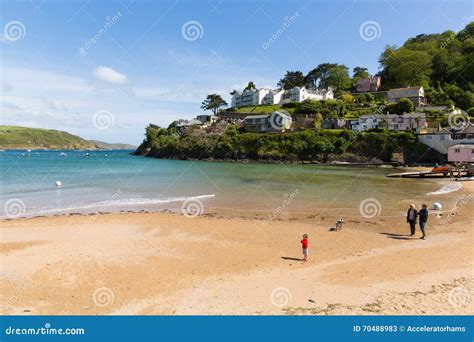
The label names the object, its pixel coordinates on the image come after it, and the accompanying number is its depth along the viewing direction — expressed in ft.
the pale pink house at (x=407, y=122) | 257.34
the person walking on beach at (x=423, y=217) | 52.26
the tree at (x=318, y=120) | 309.22
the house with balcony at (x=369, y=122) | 275.59
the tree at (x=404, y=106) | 281.33
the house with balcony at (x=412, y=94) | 316.56
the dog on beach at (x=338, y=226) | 57.57
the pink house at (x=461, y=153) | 183.32
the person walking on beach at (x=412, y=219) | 53.62
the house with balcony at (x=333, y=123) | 295.95
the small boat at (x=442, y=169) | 149.36
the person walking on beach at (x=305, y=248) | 41.73
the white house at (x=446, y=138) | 211.00
